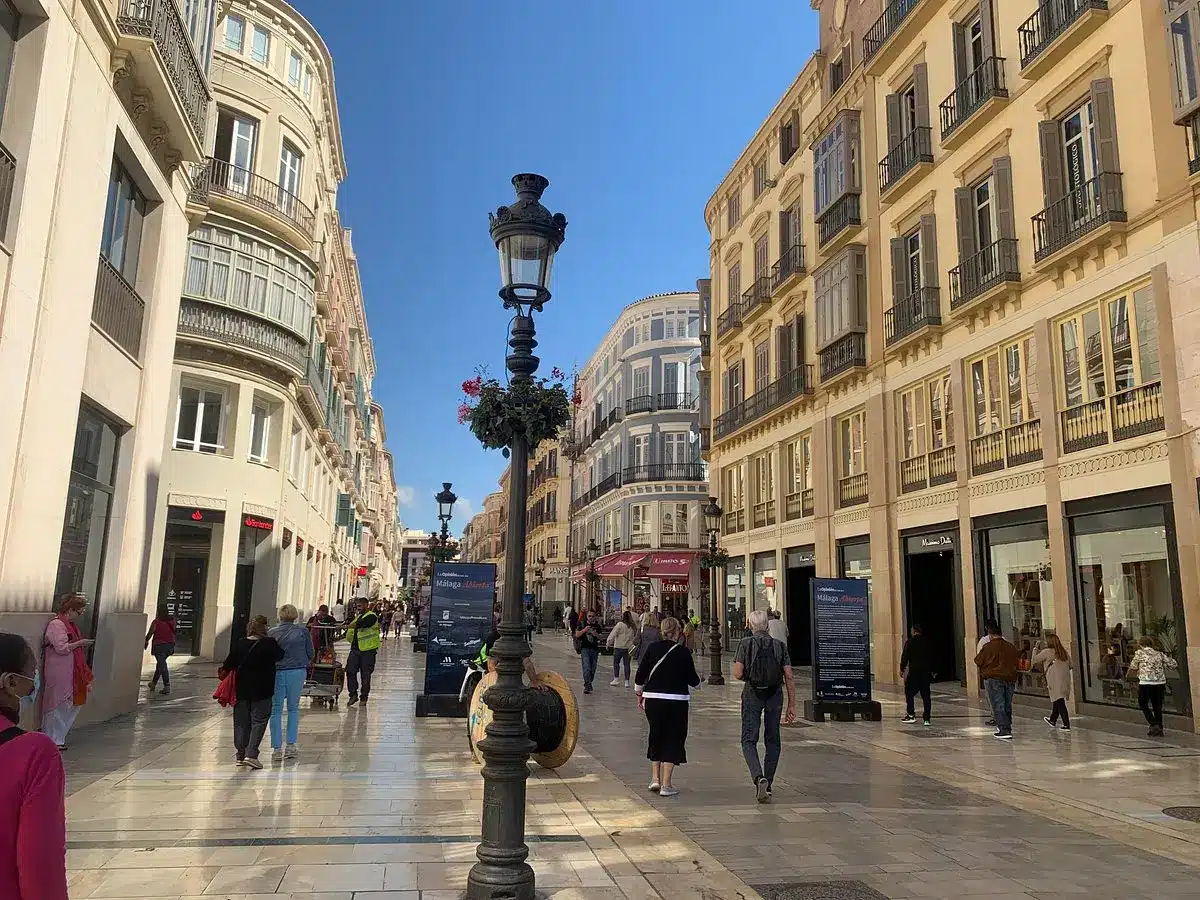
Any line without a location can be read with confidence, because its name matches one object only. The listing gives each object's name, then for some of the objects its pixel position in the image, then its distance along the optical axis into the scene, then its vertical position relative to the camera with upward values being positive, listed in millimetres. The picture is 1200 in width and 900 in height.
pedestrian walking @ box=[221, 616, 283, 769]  9078 -934
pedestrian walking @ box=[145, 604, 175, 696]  15797 -839
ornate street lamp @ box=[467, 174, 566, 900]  5059 -164
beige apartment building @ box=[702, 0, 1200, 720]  13547 +5595
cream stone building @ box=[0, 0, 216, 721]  8945 +3770
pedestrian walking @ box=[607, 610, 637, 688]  20125 -836
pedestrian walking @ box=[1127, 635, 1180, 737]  12438 -950
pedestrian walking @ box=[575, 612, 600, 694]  18375 -882
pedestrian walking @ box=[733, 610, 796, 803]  8344 -834
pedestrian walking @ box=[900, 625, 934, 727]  13938 -932
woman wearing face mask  2199 -557
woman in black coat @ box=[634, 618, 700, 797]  8539 -900
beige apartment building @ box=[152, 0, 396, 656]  22859 +6990
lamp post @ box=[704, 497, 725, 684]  21016 +108
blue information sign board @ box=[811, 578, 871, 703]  14242 -516
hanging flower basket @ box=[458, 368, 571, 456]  6250 +1355
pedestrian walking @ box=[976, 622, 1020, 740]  12508 -872
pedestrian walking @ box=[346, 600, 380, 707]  14824 -809
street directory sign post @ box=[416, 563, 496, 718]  14109 -392
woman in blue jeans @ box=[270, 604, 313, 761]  9602 -796
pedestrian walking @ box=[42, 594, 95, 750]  8984 -852
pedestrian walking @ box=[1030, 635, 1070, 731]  13383 -967
